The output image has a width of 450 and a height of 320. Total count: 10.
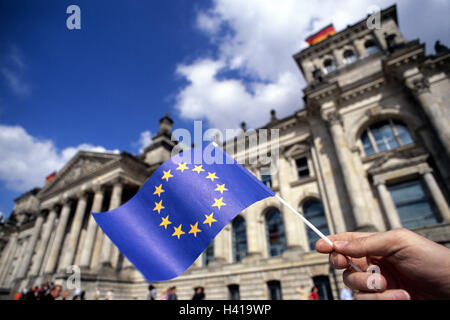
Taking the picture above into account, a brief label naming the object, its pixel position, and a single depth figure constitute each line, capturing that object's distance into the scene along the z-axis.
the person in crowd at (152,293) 15.91
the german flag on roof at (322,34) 26.75
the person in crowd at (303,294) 13.27
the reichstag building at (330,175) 15.41
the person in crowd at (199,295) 13.31
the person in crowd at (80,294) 15.20
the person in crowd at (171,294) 11.70
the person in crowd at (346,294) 11.92
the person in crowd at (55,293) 10.49
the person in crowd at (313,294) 11.04
